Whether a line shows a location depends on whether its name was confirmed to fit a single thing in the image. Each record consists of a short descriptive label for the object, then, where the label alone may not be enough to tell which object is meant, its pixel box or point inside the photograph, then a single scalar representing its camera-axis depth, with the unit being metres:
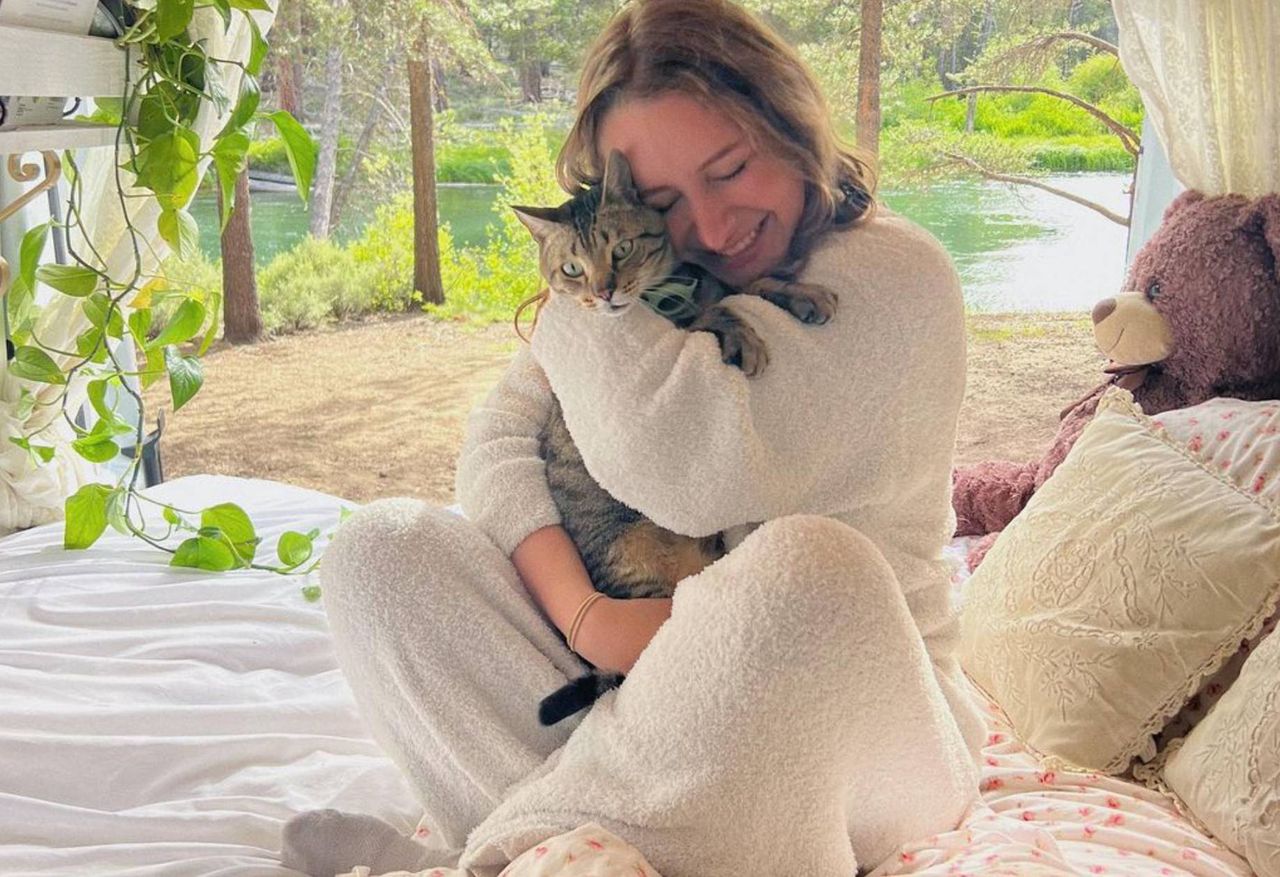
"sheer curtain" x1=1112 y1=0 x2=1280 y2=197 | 1.84
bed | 1.23
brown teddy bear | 1.76
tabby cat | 1.25
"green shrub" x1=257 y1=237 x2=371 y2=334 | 2.84
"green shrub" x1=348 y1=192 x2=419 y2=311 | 2.83
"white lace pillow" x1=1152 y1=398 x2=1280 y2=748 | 1.39
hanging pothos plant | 1.77
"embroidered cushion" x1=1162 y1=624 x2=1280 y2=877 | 1.18
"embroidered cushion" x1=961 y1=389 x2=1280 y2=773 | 1.36
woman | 1.08
